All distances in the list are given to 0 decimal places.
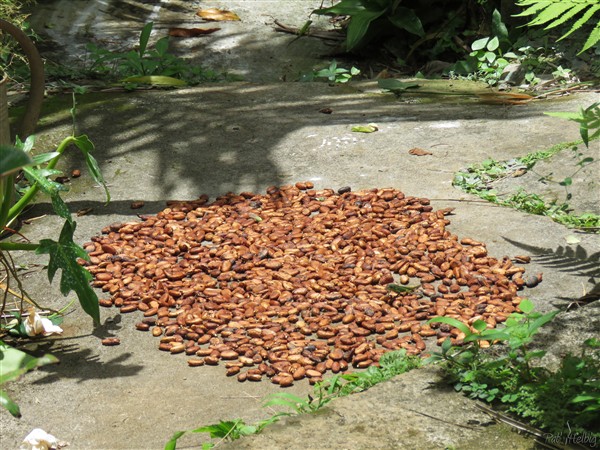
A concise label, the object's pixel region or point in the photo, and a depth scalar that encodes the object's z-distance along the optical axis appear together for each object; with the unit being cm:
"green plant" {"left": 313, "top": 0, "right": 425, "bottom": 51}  625
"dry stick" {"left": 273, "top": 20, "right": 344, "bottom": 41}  702
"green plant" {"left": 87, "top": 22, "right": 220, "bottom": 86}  548
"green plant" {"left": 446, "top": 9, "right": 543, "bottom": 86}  537
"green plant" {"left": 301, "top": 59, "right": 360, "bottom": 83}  563
